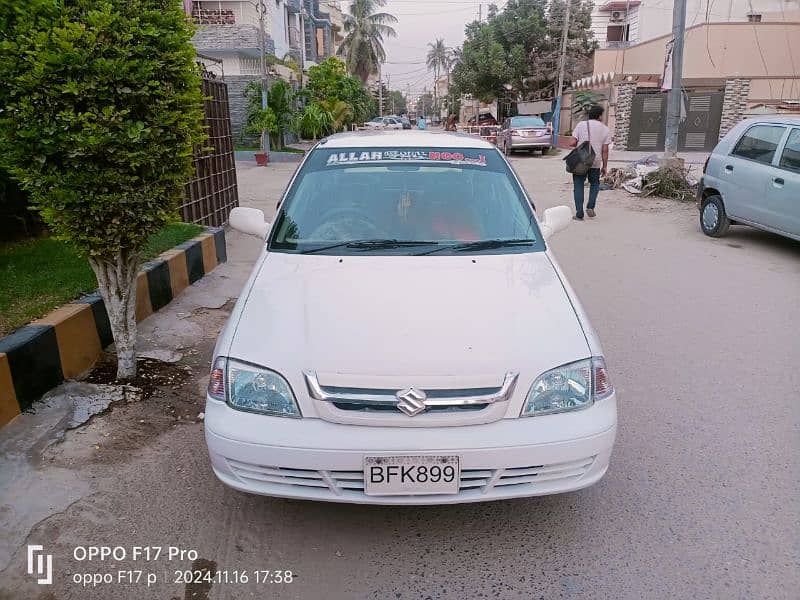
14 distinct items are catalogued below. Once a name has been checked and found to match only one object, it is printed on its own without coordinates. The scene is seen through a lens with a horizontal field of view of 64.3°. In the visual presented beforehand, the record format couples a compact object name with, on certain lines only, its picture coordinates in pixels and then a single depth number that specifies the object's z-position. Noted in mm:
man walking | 10016
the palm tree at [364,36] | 53625
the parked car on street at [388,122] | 43031
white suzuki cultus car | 2363
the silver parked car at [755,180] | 7277
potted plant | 20594
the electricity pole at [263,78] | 21436
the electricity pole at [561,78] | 28772
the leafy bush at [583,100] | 25927
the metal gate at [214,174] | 7984
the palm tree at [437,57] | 97125
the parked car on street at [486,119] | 40650
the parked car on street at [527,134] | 23766
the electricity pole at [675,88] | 11898
